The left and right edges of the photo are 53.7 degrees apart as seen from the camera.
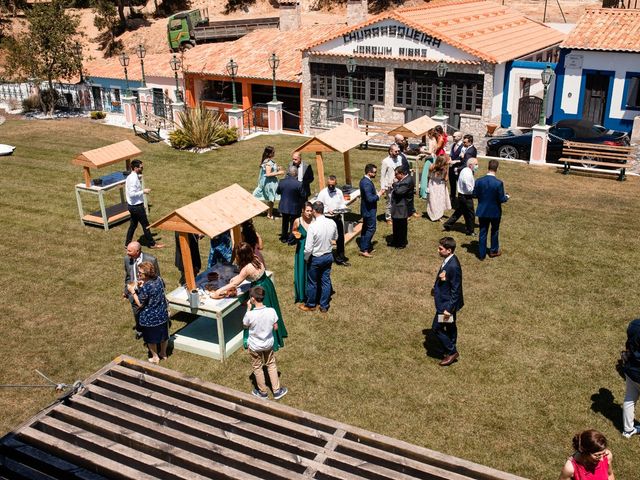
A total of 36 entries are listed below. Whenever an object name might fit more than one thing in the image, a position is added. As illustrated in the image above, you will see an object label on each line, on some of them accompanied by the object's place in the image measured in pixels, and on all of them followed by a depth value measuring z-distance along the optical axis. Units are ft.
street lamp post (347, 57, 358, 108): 79.06
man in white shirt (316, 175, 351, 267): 40.31
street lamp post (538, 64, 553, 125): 61.26
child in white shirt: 27.22
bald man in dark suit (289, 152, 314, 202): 44.96
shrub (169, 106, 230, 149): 73.05
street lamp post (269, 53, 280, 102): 83.76
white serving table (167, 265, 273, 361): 31.96
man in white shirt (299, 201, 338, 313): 33.88
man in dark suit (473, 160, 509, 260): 39.78
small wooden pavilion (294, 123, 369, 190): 47.09
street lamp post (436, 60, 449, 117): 73.61
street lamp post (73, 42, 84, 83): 107.80
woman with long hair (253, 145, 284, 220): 48.56
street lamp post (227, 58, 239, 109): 83.08
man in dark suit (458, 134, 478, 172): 46.80
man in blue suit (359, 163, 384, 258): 40.91
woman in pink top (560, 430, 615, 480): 18.10
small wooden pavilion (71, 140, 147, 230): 49.11
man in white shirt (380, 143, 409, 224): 45.37
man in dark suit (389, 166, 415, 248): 40.96
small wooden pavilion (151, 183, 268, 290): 31.71
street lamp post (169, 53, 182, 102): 100.12
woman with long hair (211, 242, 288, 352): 30.50
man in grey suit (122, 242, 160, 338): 31.16
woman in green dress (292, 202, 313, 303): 35.50
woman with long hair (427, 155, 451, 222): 45.96
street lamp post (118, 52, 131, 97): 93.86
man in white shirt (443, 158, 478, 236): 44.11
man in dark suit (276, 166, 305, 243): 43.39
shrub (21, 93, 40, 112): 109.19
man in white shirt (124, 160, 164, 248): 43.01
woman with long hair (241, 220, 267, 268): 34.65
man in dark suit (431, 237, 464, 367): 29.32
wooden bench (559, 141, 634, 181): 60.18
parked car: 65.24
